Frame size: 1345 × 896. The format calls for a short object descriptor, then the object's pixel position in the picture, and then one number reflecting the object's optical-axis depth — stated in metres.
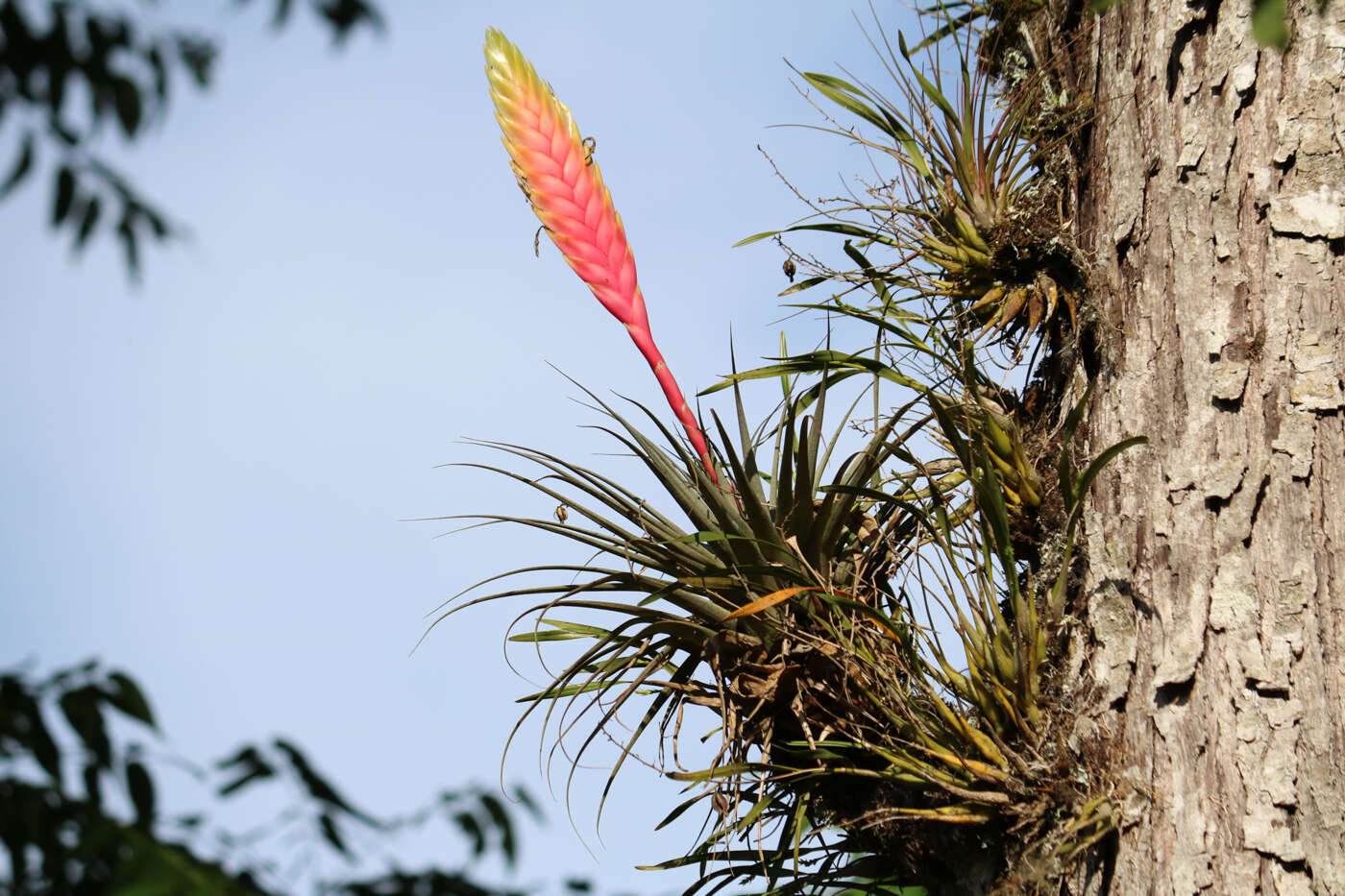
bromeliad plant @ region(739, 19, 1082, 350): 5.95
